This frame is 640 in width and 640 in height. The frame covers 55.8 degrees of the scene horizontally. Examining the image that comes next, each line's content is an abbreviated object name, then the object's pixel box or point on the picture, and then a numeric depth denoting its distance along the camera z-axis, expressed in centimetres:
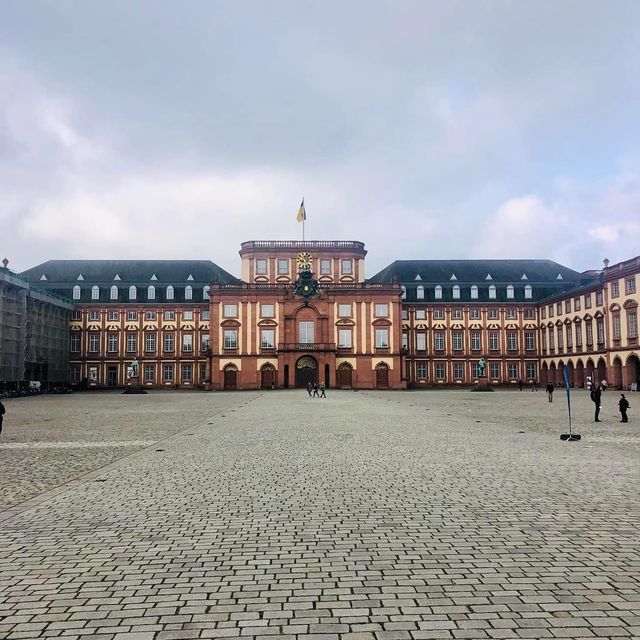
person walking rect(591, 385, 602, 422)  2381
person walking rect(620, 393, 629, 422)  2303
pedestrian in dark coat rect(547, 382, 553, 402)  3954
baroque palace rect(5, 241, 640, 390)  7306
